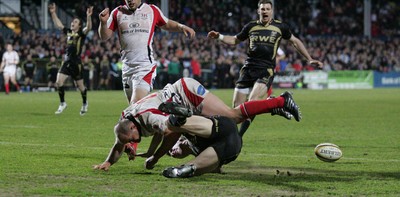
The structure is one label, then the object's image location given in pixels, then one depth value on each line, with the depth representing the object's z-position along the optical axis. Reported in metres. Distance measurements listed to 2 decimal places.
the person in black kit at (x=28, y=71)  82.50
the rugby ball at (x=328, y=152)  22.87
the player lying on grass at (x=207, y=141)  19.03
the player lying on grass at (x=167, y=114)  19.91
